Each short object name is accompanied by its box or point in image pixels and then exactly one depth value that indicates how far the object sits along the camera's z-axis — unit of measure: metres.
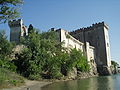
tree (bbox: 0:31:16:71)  16.41
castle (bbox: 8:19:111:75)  32.01
